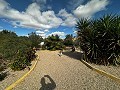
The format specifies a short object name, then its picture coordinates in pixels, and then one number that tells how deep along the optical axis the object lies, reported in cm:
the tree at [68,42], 2819
